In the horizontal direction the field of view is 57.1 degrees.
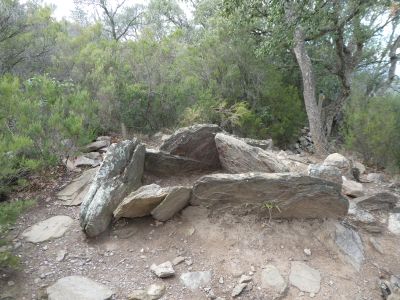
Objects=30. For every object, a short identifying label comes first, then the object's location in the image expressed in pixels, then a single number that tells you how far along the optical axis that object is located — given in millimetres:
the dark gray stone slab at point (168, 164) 4289
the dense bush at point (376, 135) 7215
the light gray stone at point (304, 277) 3150
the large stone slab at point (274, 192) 3586
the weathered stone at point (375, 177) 5687
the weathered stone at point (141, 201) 3441
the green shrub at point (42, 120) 3658
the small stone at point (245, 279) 3117
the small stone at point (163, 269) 3088
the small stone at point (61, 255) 3218
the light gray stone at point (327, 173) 4121
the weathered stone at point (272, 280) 3098
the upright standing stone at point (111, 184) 3408
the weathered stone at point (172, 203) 3523
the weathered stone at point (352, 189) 4523
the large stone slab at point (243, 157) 4047
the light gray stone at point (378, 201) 4348
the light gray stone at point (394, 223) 4141
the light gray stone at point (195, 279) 3061
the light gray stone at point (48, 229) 3486
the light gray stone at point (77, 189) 4113
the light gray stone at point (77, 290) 2796
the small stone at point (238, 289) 3012
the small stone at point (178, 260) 3238
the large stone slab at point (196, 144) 4410
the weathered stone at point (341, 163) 5138
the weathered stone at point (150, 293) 2877
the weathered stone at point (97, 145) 5280
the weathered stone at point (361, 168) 6189
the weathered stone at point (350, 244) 3564
